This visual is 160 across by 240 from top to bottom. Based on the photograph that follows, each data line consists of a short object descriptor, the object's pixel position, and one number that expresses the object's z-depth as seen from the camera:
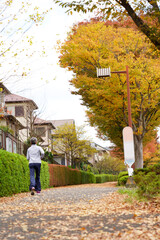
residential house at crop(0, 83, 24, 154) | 25.89
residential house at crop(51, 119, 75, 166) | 45.82
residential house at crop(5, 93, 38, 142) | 36.72
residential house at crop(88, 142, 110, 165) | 85.99
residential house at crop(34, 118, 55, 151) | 42.15
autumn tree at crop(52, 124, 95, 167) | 40.00
